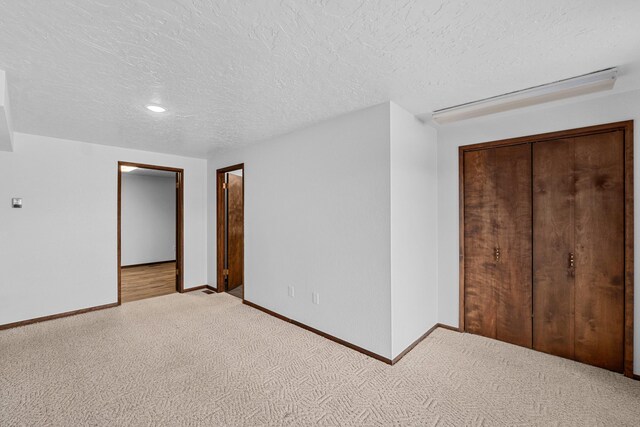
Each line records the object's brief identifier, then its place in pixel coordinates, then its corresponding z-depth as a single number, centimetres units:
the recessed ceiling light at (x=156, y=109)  265
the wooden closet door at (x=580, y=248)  241
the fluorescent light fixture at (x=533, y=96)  210
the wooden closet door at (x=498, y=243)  285
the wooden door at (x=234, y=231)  499
